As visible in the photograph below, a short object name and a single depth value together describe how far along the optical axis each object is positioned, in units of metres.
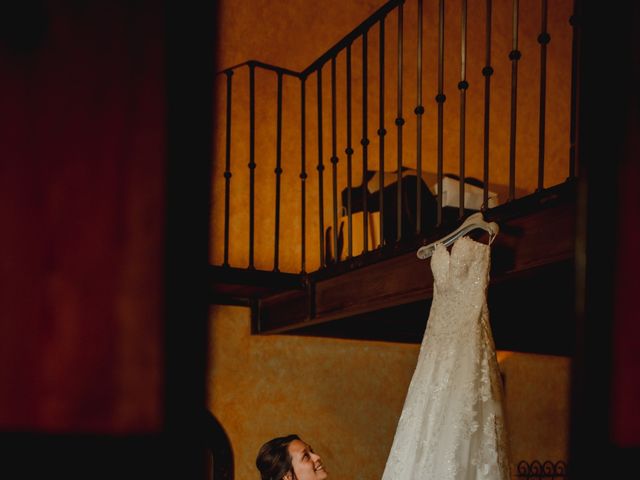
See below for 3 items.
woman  3.78
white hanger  2.64
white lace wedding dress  2.59
